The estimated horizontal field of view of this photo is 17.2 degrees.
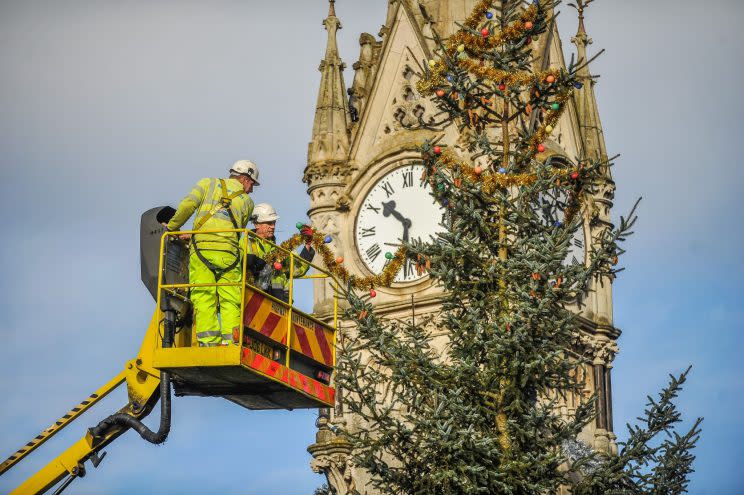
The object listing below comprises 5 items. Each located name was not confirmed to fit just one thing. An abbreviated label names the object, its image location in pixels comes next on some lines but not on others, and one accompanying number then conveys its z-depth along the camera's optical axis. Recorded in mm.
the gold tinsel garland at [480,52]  28438
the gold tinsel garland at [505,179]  27703
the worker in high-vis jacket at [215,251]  25250
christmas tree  26453
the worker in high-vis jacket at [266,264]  26078
